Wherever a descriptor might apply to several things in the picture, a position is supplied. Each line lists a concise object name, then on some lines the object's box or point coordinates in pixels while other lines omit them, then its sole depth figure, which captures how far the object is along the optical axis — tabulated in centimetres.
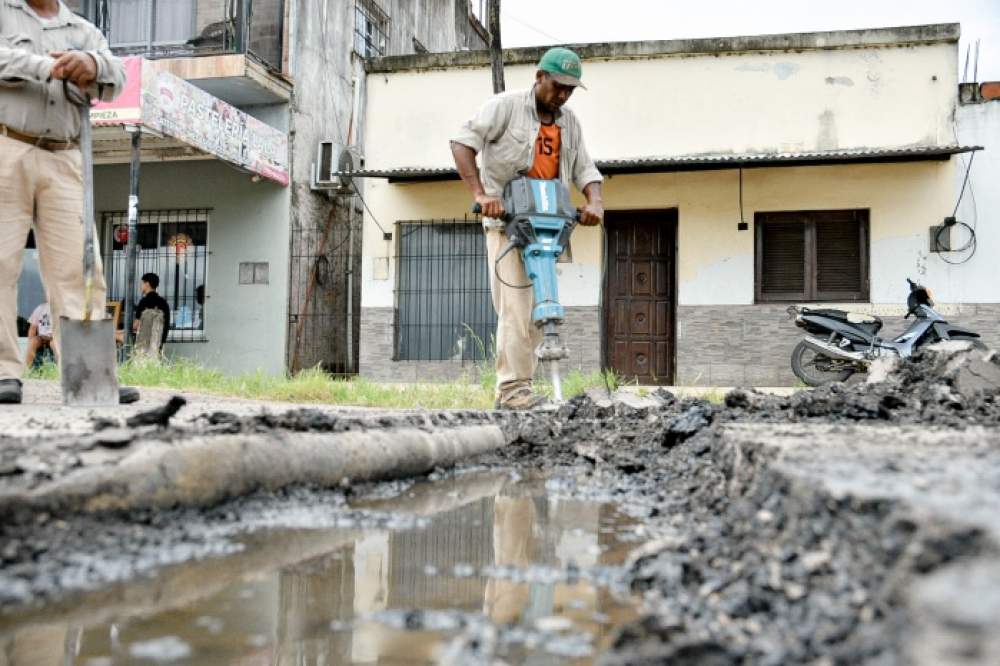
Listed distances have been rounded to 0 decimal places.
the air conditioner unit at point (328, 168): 1119
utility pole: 961
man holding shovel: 348
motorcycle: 791
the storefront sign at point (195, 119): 853
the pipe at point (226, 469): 159
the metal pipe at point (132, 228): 862
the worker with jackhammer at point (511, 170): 448
